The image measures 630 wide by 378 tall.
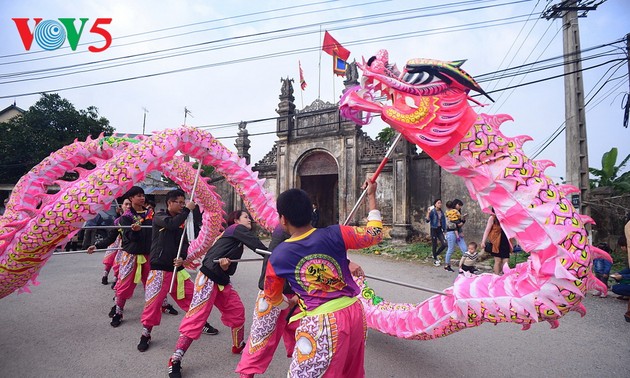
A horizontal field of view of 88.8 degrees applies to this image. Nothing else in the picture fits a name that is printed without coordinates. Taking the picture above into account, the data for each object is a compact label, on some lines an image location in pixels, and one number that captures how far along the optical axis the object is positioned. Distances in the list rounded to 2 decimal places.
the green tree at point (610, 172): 9.04
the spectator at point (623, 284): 4.33
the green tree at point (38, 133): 13.99
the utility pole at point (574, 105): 6.71
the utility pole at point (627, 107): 6.55
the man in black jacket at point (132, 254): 4.20
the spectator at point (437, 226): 7.78
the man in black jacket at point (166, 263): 3.45
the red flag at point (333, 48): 11.99
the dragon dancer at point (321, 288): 1.74
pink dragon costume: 1.96
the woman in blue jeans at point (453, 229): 7.04
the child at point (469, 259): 6.09
